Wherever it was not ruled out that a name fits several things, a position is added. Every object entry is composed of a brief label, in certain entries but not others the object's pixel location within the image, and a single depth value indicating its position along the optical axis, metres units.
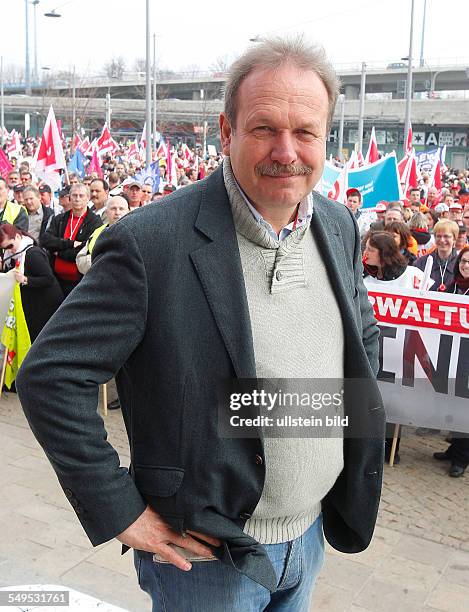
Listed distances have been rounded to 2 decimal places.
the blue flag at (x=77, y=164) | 19.08
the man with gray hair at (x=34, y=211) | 9.72
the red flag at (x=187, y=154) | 30.25
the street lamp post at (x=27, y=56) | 55.11
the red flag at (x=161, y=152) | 24.26
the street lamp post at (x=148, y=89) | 16.98
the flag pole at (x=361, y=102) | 28.61
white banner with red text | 5.23
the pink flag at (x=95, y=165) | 19.67
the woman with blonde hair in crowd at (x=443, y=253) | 7.32
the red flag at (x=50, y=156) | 13.70
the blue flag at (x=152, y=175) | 15.72
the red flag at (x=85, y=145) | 26.23
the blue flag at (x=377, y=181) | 12.12
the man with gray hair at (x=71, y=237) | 7.24
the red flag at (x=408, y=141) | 21.24
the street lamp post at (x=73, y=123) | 42.28
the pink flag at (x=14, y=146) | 26.13
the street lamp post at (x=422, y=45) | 54.26
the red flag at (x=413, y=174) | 16.09
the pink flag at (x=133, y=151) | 29.81
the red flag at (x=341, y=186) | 12.03
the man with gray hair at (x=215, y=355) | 1.55
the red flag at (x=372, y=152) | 17.00
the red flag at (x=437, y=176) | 19.00
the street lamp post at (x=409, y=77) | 21.76
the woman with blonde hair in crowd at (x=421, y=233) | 9.42
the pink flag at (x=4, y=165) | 15.83
